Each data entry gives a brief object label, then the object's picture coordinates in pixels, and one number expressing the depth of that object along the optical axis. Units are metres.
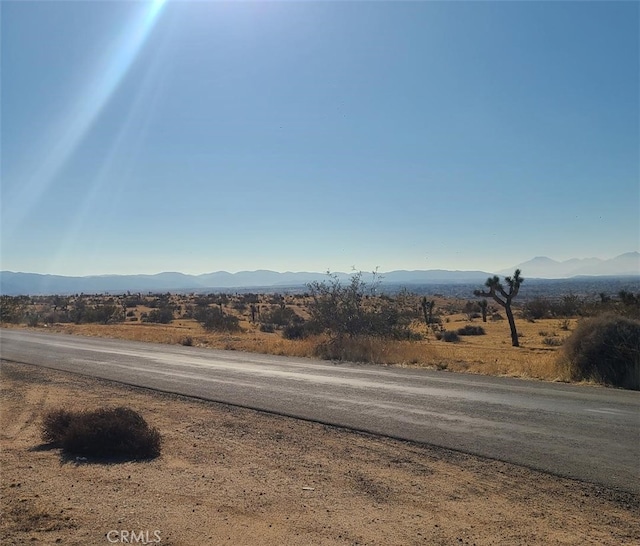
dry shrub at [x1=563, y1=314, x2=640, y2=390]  13.92
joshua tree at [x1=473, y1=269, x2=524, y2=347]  35.03
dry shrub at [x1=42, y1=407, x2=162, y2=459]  7.91
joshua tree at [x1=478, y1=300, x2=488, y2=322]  54.01
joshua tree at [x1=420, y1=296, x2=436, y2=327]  49.03
